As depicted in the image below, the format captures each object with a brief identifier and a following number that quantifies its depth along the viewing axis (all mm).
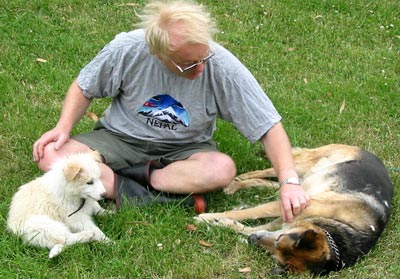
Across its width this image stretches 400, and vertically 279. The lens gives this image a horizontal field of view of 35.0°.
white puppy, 3939
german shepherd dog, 3893
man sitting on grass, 4387
